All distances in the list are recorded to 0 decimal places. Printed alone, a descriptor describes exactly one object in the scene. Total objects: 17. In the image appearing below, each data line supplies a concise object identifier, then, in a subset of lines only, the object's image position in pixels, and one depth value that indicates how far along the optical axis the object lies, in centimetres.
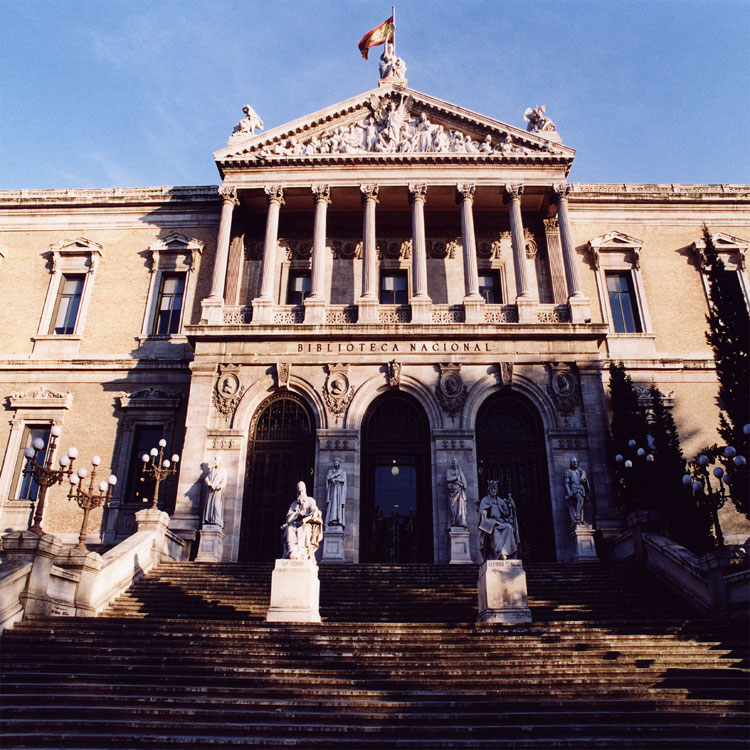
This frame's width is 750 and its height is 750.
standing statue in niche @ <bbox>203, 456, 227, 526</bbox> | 1952
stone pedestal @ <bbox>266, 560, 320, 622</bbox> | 1290
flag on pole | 2711
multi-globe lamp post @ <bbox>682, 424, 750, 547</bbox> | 1414
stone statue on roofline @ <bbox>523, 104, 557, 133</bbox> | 2520
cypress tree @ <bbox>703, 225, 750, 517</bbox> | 1522
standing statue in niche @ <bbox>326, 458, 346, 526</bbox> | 1929
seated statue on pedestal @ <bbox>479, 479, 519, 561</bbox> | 1363
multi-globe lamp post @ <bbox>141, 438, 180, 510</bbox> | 1832
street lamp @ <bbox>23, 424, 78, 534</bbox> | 1378
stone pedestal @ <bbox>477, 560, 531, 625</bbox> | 1253
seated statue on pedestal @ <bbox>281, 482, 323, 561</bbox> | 1388
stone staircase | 842
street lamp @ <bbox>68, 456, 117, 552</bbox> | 1498
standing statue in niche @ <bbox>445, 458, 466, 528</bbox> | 1923
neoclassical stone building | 2083
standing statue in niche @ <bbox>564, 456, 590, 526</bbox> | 1908
